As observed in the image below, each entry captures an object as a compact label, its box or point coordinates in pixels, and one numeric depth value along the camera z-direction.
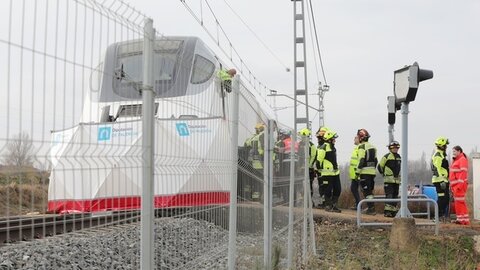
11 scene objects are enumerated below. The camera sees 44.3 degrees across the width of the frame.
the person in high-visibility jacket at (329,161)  14.50
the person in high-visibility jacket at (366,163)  14.23
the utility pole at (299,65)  21.58
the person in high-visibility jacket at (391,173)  14.12
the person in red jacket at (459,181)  13.31
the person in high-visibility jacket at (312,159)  14.77
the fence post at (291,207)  7.30
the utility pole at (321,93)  46.12
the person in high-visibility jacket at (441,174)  14.29
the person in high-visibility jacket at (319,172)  14.71
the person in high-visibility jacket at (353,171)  14.89
